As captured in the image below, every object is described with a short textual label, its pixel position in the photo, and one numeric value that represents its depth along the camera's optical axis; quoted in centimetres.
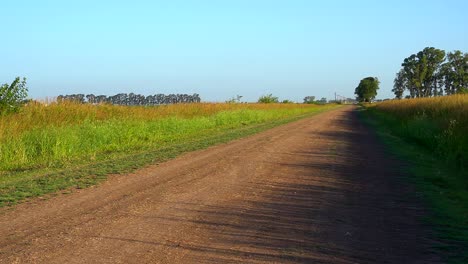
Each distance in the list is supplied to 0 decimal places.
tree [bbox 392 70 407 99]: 9244
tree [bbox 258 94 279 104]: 9475
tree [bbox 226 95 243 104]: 5538
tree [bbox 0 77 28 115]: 2011
